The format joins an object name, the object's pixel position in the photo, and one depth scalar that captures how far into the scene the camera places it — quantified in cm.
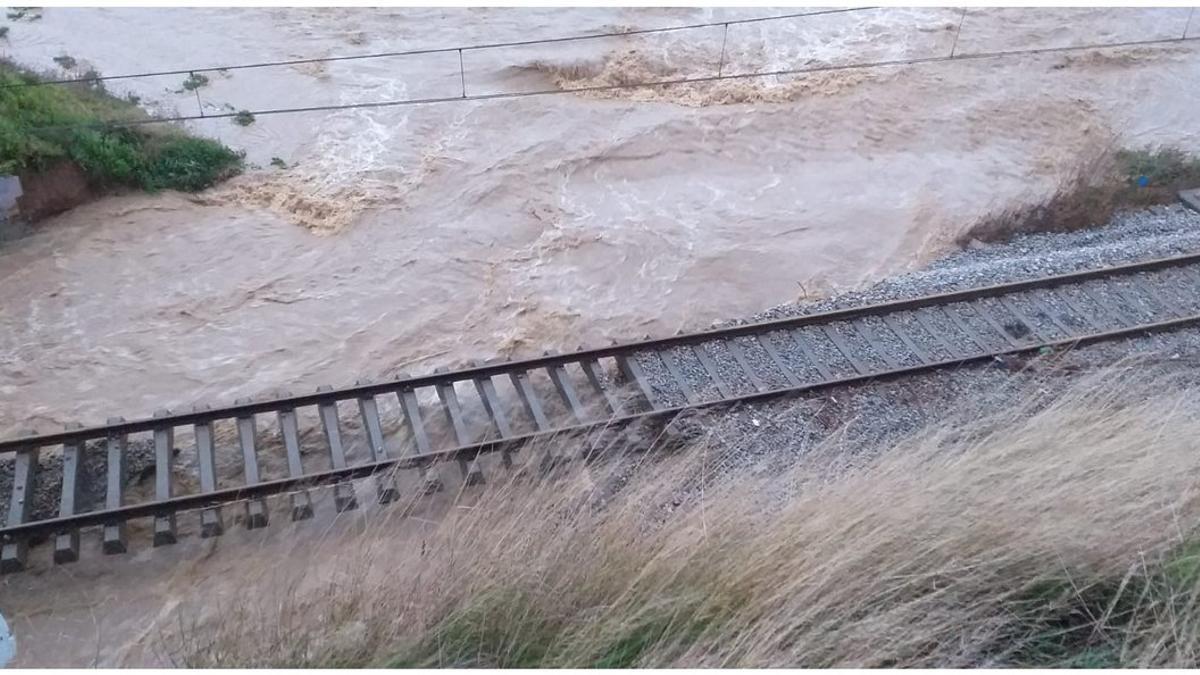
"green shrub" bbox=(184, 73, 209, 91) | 1331
